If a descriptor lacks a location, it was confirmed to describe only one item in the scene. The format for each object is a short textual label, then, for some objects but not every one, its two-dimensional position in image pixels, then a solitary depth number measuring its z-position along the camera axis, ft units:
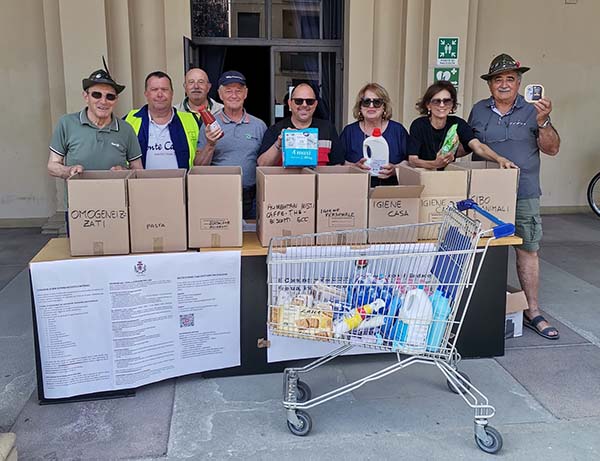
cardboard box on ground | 12.11
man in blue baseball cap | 12.25
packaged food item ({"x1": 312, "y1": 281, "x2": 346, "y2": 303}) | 8.34
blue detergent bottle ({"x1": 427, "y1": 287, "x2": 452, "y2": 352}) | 8.12
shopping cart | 8.13
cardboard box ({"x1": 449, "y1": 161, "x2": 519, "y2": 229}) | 10.69
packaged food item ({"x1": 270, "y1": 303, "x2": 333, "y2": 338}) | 8.19
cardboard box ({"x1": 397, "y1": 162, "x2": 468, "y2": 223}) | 10.53
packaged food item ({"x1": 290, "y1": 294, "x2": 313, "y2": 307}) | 8.30
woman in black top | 11.84
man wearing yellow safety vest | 12.23
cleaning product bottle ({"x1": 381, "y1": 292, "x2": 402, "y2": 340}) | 8.22
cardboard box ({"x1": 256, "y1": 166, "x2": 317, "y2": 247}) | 9.72
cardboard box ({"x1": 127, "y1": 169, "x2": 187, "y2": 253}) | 9.34
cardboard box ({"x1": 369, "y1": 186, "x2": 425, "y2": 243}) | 10.09
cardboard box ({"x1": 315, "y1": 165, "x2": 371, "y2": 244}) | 9.89
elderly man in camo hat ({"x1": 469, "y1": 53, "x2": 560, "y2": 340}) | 12.04
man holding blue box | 11.70
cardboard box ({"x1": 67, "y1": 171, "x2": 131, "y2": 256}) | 9.07
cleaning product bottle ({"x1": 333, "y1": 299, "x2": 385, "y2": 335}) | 8.13
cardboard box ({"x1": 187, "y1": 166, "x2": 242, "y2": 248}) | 9.52
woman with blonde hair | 11.91
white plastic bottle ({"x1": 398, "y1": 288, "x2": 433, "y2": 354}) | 8.12
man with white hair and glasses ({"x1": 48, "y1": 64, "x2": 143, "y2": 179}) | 10.77
